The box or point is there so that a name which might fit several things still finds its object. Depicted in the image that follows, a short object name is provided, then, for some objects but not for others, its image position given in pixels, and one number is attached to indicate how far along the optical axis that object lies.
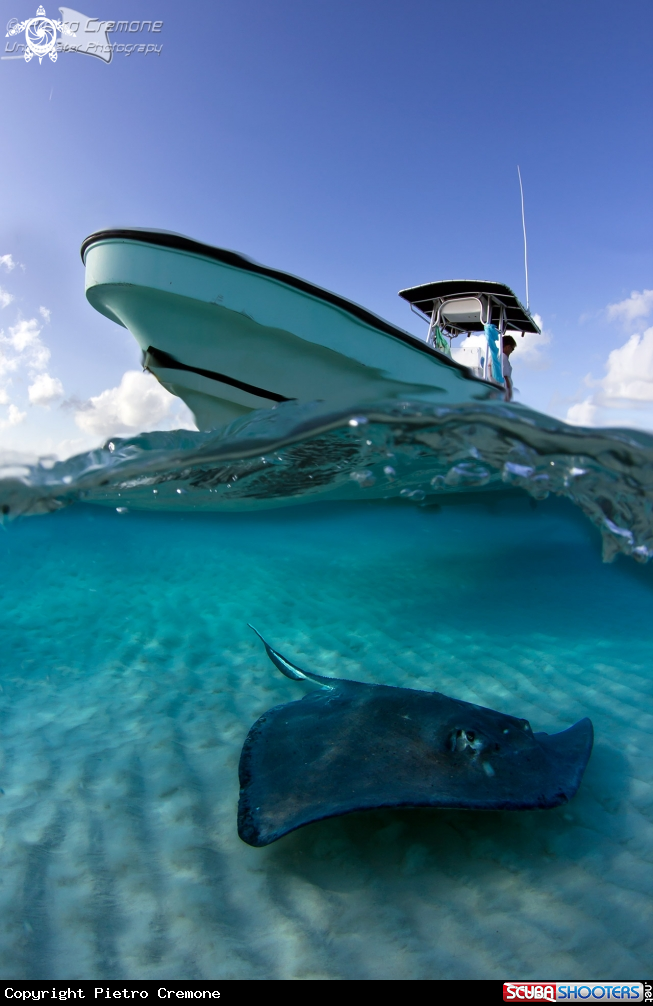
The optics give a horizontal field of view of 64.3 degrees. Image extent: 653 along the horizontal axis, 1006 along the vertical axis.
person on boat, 10.58
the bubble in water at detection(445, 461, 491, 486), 5.80
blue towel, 10.33
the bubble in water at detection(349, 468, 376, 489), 6.13
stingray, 2.60
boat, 6.32
